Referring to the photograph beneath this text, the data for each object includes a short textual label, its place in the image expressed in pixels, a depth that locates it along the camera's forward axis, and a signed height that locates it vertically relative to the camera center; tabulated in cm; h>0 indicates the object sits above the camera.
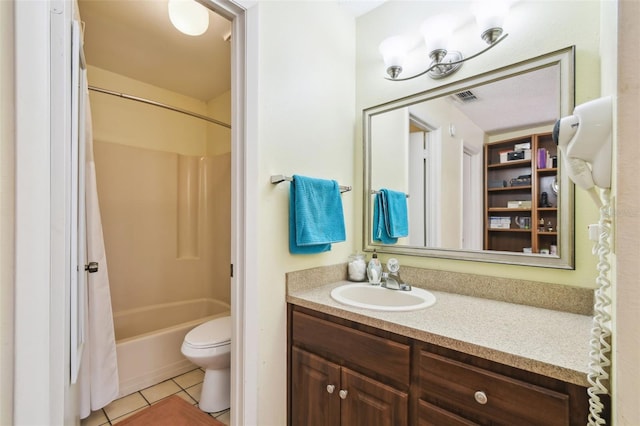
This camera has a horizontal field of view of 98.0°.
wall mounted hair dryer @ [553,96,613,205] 58 +15
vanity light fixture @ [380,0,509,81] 125 +88
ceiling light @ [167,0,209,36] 136 +99
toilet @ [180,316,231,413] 165 -91
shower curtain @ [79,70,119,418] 151 -67
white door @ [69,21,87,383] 86 +1
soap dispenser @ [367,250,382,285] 158 -34
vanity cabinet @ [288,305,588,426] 77 -59
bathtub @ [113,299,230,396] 189 -101
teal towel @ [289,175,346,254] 136 -2
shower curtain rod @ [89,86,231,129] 193 +85
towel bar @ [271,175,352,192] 132 +16
